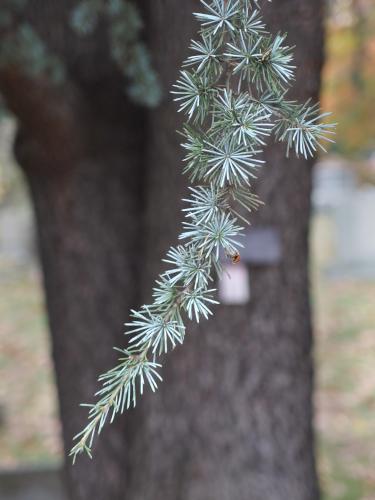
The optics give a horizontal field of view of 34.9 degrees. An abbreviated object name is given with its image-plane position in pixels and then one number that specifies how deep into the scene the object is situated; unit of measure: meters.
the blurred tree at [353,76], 4.76
